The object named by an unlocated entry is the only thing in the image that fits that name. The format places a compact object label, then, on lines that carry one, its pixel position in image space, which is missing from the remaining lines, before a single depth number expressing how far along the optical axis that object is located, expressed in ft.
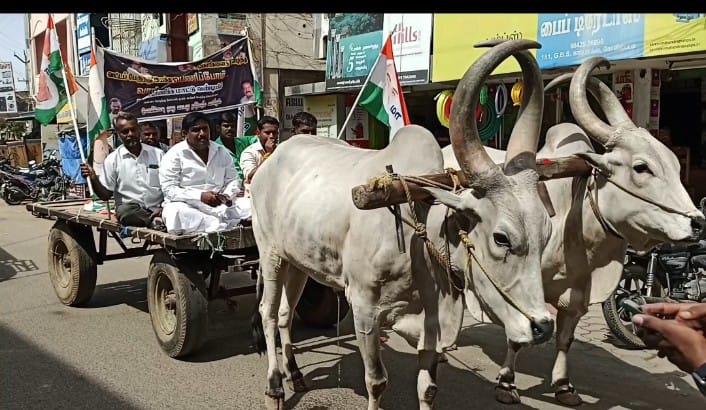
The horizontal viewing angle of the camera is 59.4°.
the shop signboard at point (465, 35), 30.91
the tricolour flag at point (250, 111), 26.02
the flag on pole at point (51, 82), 23.43
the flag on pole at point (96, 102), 20.88
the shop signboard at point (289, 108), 54.44
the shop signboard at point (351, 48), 41.32
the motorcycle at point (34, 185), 59.11
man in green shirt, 22.61
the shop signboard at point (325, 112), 48.67
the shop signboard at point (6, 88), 103.91
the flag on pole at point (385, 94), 19.21
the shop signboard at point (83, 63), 71.87
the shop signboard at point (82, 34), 71.10
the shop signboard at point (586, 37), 26.53
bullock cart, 15.61
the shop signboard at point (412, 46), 36.73
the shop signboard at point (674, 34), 24.25
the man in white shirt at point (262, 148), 19.79
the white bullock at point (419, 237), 8.79
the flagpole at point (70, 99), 21.00
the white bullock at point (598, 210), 11.49
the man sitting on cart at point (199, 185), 16.20
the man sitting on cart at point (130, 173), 19.20
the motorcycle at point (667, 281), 16.95
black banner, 22.59
